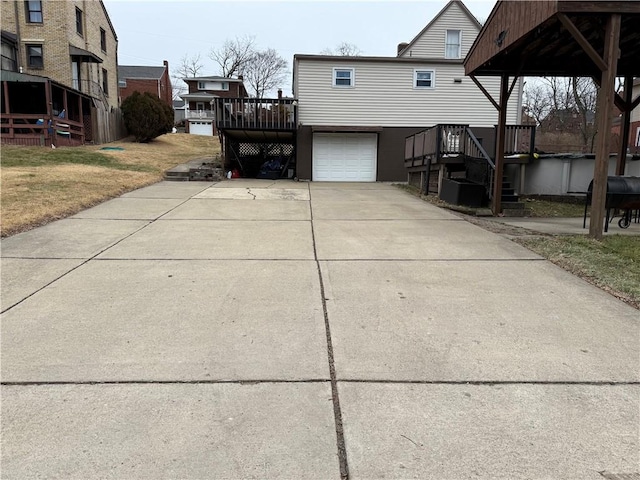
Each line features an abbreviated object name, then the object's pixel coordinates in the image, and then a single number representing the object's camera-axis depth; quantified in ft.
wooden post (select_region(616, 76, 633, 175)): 36.60
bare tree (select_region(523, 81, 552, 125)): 165.07
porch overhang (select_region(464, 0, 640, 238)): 23.66
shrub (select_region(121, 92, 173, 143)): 87.81
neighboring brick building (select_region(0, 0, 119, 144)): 71.56
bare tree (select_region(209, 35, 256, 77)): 216.54
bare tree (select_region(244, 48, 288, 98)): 217.36
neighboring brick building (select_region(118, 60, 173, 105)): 159.33
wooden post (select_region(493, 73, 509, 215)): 36.32
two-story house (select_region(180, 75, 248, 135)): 158.81
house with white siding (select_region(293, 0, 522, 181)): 65.31
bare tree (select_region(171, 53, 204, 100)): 244.63
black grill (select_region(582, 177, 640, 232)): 27.14
